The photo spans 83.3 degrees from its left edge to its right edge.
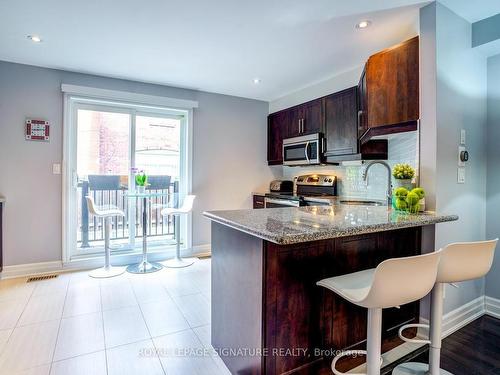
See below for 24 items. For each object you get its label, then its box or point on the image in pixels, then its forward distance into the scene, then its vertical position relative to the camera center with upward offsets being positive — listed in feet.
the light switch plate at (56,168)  11.22 +0.76
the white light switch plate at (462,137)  7.23 +1.38
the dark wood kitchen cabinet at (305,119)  12.19 +3.22
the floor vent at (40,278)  10.36 -3.43
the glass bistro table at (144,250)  11.51 -2.67
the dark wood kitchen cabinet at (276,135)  14.48 +2.89
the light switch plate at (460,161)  7.17 +0.75
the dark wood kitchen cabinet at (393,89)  7.00 +2.61
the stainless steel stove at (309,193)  11.62 -0.20
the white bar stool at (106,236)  10.77 -1.97
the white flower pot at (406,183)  7.22 +0.17
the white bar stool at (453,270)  4.80 -1.40
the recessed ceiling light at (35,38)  8.52 +4.57
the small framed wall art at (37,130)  10.77 +2.20
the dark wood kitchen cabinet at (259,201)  14.29 -0.66
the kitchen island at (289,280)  4.66 -1.67
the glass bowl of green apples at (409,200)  6.53 -0.24
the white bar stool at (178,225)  12.19 -1.72
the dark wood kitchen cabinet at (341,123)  10.48 +2.60
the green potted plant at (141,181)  11.94 +0.29
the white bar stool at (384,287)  3.82 -1.48
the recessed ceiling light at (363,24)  7.62 +4.54
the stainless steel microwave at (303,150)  12.00 +1.79
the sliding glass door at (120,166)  11.89 +0.98
